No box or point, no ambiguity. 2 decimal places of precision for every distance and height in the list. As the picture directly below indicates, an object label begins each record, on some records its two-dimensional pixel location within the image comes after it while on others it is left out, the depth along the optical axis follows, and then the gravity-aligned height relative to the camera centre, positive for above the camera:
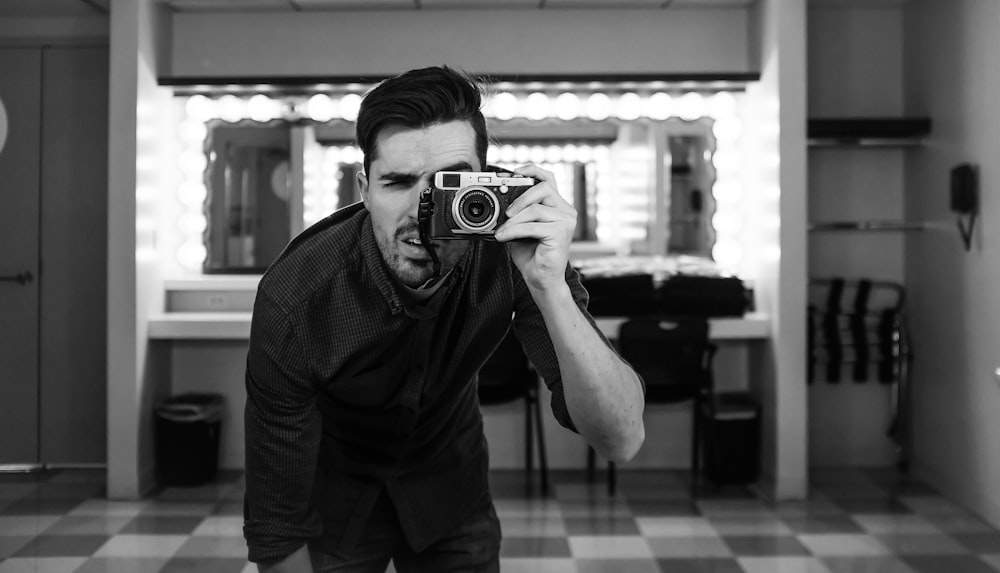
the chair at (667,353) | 3.85 -0.20
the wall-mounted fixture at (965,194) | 3.68 +0.42
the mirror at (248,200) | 4.58 +0.49
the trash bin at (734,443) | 4.08 -0.60
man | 1.24 -0.08
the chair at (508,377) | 3.95 -0.31
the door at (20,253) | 4.44 +0.23
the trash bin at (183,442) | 4.11 -0.60
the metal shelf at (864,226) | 4.20 +0.34
